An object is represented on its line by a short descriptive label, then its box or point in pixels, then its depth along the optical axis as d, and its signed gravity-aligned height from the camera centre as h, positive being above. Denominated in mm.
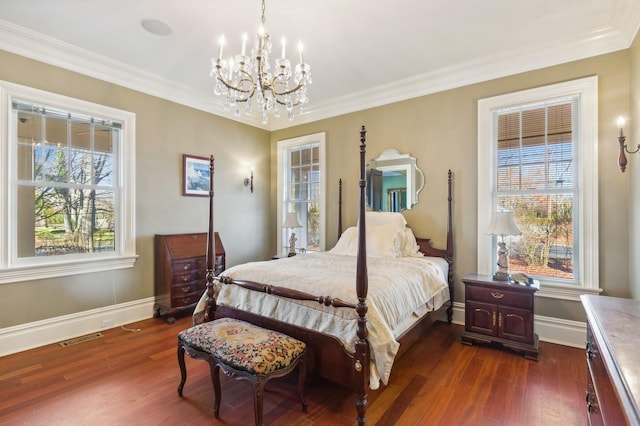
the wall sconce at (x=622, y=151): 2309 +489
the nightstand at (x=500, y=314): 2711 -947
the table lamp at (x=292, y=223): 4574 -158
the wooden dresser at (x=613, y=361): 854 -489
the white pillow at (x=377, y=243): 3492 -365
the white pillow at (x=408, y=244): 3594 -381
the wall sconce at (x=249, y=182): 4987 +501
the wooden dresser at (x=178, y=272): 3598 -733
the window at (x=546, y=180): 2883 +339
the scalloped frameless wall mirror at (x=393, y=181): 3928 +416
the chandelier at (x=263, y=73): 2238 +1075
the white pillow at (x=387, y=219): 3795 -84
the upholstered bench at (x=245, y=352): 1734 -860
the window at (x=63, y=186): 2863 +280
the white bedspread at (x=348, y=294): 1912 -644
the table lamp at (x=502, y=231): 2855 -172
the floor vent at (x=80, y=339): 3012 -1296
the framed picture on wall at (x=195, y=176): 4141 +516
